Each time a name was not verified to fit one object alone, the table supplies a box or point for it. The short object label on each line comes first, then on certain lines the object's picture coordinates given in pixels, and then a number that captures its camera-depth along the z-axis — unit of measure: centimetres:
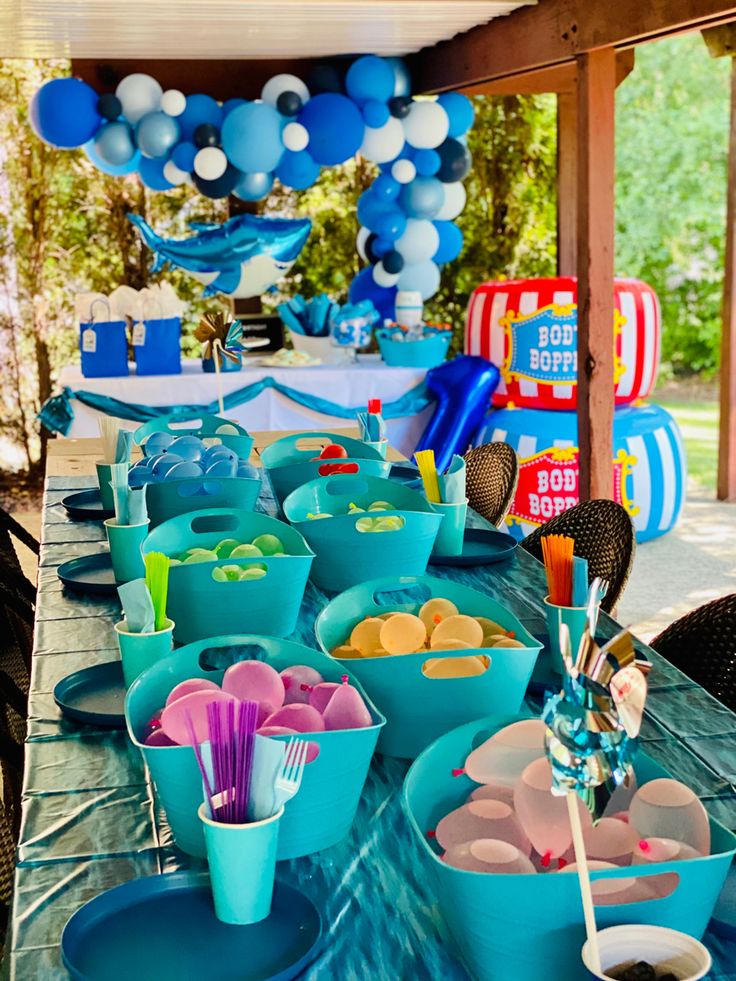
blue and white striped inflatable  534
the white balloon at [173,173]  575
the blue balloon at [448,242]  623
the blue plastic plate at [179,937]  103
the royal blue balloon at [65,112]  546
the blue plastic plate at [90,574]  215
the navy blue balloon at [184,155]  566
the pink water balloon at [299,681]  136
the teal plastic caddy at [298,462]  270
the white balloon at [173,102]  556
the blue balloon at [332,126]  564
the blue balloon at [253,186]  582
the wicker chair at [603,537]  244
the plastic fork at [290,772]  105
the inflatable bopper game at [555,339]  539
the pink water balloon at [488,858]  100
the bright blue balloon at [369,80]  573
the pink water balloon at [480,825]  107
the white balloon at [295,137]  567
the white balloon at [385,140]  579
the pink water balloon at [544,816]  104
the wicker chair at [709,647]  191
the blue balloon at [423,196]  595
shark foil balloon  588
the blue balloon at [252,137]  555
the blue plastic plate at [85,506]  279
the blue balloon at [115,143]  560
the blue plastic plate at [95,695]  154
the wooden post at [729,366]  619
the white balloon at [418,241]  612
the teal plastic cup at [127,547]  215
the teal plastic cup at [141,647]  155
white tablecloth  538
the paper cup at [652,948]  91
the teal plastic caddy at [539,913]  93
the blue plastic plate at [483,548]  229
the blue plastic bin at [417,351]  580
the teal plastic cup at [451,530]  231
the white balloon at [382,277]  628
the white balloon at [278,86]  571
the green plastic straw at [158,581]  153
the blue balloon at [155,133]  556
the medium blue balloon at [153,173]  578
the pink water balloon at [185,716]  118
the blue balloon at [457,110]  587
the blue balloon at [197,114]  564
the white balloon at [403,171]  591
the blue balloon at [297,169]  575
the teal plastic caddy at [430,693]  136
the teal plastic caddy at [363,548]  205
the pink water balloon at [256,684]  130
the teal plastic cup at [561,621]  161
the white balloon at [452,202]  611
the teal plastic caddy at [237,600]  178
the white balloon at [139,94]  553
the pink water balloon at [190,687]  130
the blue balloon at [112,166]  573
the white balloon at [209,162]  560
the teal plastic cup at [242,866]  104
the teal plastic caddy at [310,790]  115
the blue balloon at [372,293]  639
